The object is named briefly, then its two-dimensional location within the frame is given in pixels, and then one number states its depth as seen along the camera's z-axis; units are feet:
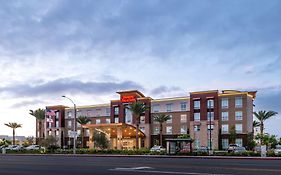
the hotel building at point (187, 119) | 228.61
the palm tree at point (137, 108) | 230.42
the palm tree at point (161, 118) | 242.02
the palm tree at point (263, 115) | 230.12
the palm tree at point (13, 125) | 317.25
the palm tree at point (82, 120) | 277.59
